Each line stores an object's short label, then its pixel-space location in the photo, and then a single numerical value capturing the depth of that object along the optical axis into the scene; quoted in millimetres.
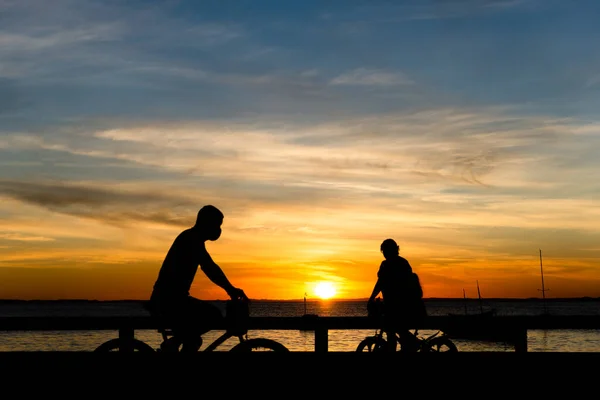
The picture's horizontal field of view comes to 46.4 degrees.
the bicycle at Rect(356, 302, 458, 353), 10453
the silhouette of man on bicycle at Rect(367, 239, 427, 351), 10336
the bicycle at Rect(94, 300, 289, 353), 6800
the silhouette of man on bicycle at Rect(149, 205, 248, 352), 6785
